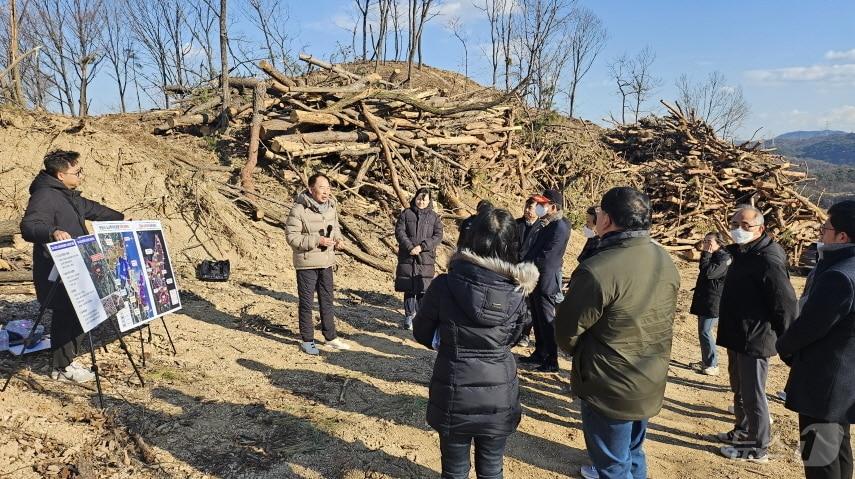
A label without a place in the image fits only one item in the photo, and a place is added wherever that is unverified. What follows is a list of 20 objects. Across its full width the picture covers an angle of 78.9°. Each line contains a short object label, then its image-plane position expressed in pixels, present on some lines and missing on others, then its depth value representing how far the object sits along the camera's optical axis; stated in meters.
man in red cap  5.48
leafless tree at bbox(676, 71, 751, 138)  17.89
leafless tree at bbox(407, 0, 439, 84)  25.85
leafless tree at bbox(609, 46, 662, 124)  36.03
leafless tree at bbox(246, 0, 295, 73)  25.05
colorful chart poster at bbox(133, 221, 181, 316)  4.81
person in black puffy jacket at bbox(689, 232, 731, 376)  5.78
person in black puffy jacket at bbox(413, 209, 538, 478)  2.65
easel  3.90
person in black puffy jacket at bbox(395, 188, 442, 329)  6.66
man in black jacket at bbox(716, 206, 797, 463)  3.75
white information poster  3.76
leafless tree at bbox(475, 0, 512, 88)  31.55
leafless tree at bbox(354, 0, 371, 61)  28.29
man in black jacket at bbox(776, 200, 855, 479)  2.88
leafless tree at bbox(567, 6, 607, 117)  35.19
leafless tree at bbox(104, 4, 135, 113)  35.59
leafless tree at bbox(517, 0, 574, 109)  26.62
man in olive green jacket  2.68
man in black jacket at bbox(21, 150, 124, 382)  4.27
